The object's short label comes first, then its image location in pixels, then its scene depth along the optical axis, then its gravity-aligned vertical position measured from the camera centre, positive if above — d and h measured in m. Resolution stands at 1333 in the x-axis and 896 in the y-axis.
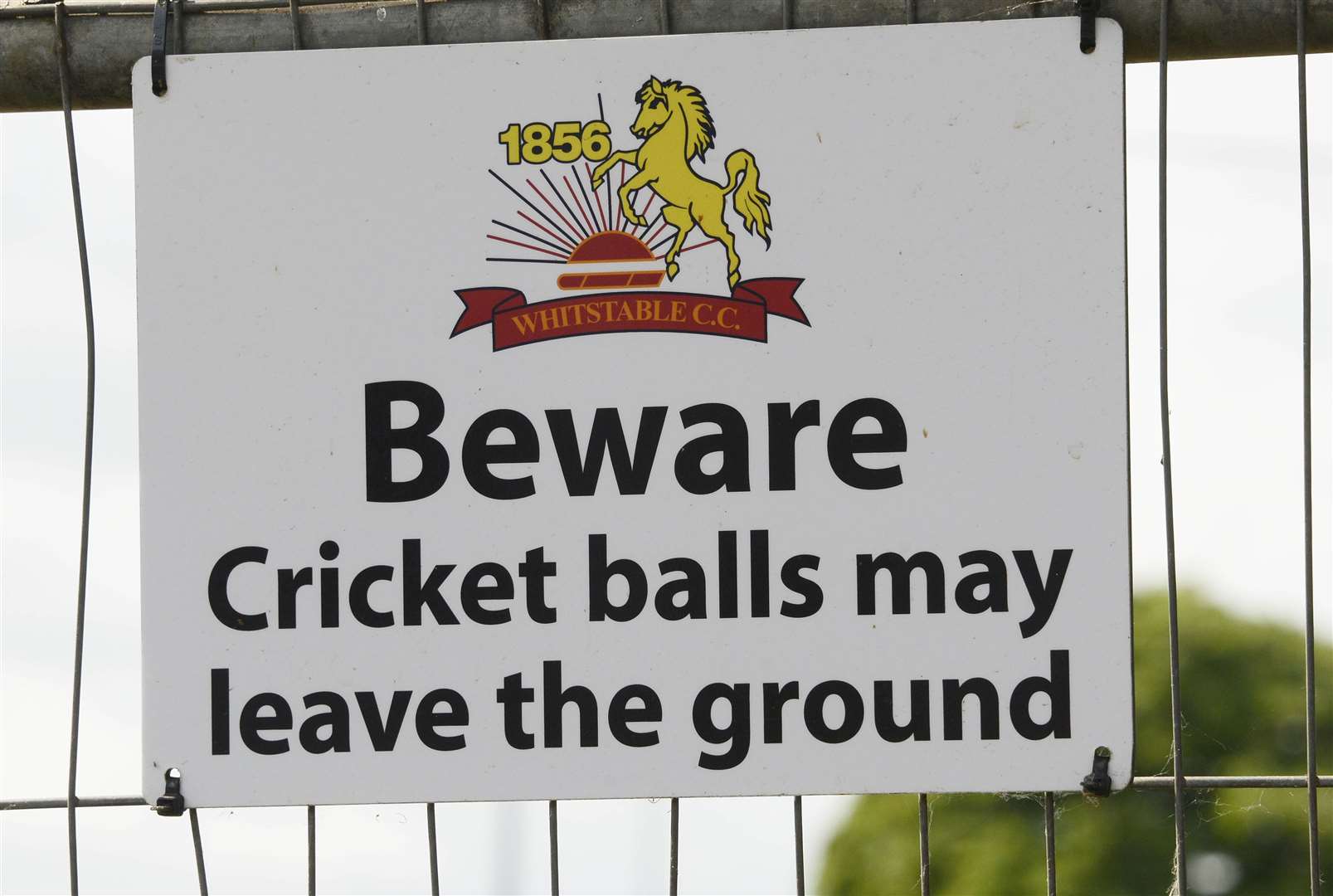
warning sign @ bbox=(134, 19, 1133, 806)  4.99 +0.00
